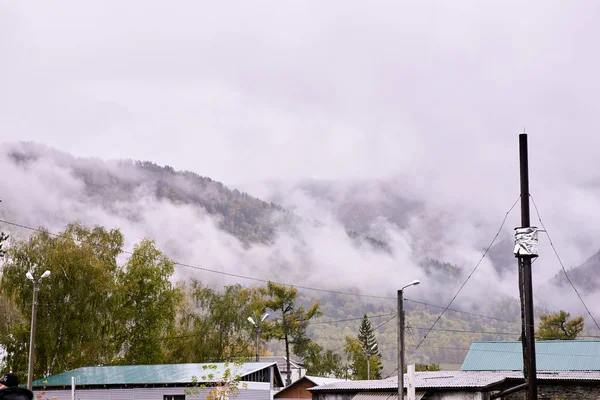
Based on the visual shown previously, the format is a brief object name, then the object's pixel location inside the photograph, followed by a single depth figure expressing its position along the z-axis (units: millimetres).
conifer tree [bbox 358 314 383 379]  139500
